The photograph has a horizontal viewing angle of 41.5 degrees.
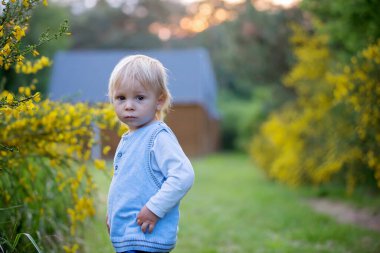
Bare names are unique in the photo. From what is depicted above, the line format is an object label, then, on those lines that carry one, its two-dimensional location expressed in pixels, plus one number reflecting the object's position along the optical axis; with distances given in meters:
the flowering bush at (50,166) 3.63
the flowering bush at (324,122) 5.18
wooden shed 23.27
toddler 2.37
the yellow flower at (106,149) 3.76
